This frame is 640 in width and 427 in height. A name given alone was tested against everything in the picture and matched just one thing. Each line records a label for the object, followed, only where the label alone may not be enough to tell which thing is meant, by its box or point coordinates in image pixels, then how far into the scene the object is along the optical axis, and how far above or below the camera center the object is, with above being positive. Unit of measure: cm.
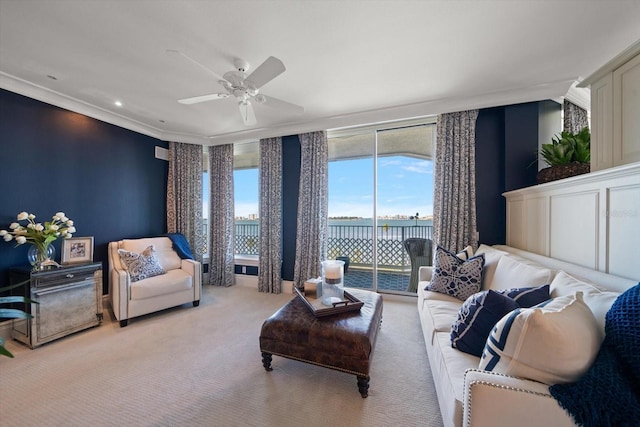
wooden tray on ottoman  188 -78
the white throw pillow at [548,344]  86 -48
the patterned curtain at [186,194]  418 +33
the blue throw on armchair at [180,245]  362 -52
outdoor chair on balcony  354 -61
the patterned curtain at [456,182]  304 +44
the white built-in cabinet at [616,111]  154 +74
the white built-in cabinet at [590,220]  144 -3
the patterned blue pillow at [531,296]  137 -48
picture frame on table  277 -47
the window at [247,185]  445 +55
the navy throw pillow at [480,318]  129 -58
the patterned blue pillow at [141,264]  297 -68
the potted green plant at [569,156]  215 +58
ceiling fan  181 +111
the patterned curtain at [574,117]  288 +122
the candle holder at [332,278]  236 -66
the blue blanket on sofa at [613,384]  77 -58
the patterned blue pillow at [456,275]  221 -59
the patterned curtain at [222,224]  427 -21
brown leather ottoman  161 -91
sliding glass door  358 +50
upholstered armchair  273 -85
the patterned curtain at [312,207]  372 +10
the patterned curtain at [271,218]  394 -8
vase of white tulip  236 -26
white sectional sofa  84 -67
